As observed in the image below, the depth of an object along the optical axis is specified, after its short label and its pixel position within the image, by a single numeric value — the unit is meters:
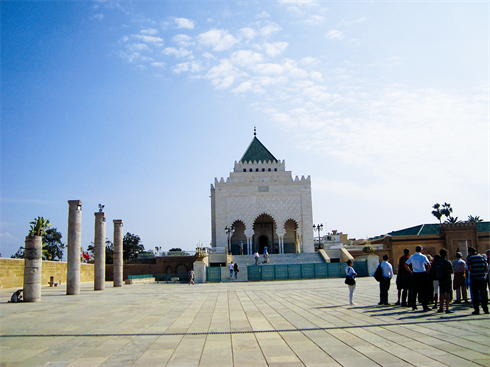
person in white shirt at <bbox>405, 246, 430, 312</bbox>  8.24
